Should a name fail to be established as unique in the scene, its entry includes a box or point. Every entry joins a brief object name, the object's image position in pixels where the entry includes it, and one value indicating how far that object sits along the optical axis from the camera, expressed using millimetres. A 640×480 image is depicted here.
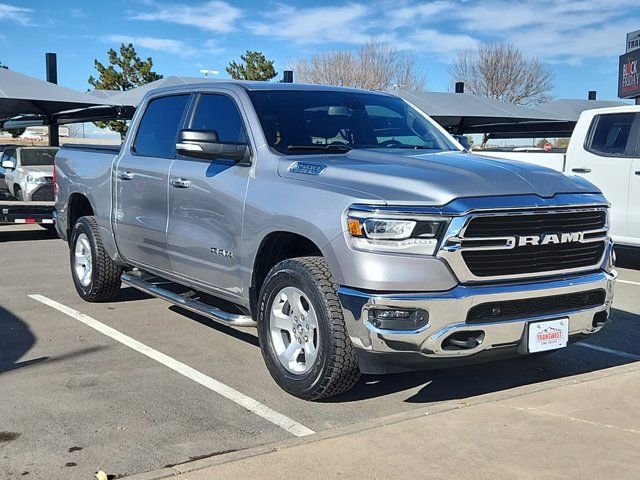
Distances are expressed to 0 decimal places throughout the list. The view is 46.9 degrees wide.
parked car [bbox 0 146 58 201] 13484
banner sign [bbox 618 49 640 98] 26453
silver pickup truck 3908
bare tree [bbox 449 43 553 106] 52500
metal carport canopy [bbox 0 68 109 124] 17750
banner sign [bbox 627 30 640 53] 29186
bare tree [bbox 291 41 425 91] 49031
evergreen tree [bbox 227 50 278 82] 39156
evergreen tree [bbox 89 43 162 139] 38094
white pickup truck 9078
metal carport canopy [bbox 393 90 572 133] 22891
